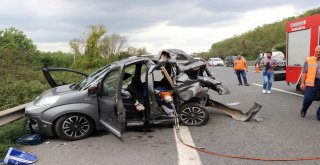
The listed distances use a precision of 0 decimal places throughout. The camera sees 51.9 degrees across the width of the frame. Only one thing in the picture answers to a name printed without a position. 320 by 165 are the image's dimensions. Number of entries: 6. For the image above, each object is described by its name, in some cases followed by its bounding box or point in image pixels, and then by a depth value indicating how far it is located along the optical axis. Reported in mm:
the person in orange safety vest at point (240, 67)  15680
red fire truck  10266
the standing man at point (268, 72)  12398
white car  49469
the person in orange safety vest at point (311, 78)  7211
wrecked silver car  6109
